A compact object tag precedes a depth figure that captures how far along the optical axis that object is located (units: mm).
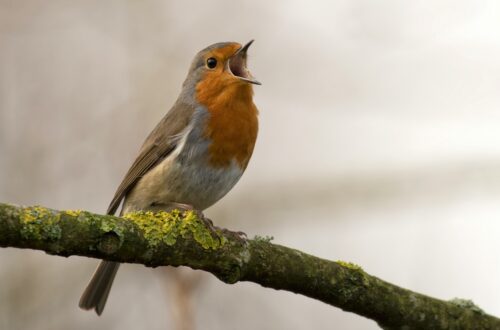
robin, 7684
